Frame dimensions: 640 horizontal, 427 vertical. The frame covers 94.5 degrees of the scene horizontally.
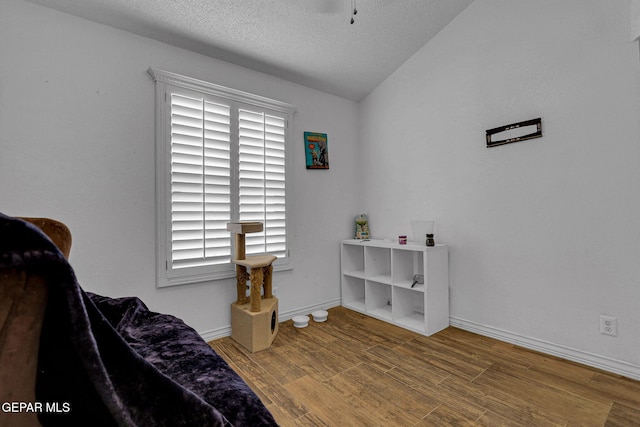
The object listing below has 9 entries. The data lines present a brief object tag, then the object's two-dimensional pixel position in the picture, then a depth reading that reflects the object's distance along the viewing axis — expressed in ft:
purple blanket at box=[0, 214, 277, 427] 1.61
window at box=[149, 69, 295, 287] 7.53
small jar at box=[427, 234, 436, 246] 8.85
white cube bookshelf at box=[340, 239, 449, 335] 8.64
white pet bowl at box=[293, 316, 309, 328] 9.06
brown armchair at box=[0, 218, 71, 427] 1.56
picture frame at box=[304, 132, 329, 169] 10.37
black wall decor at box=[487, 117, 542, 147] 7.44
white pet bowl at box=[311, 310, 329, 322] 9.52
